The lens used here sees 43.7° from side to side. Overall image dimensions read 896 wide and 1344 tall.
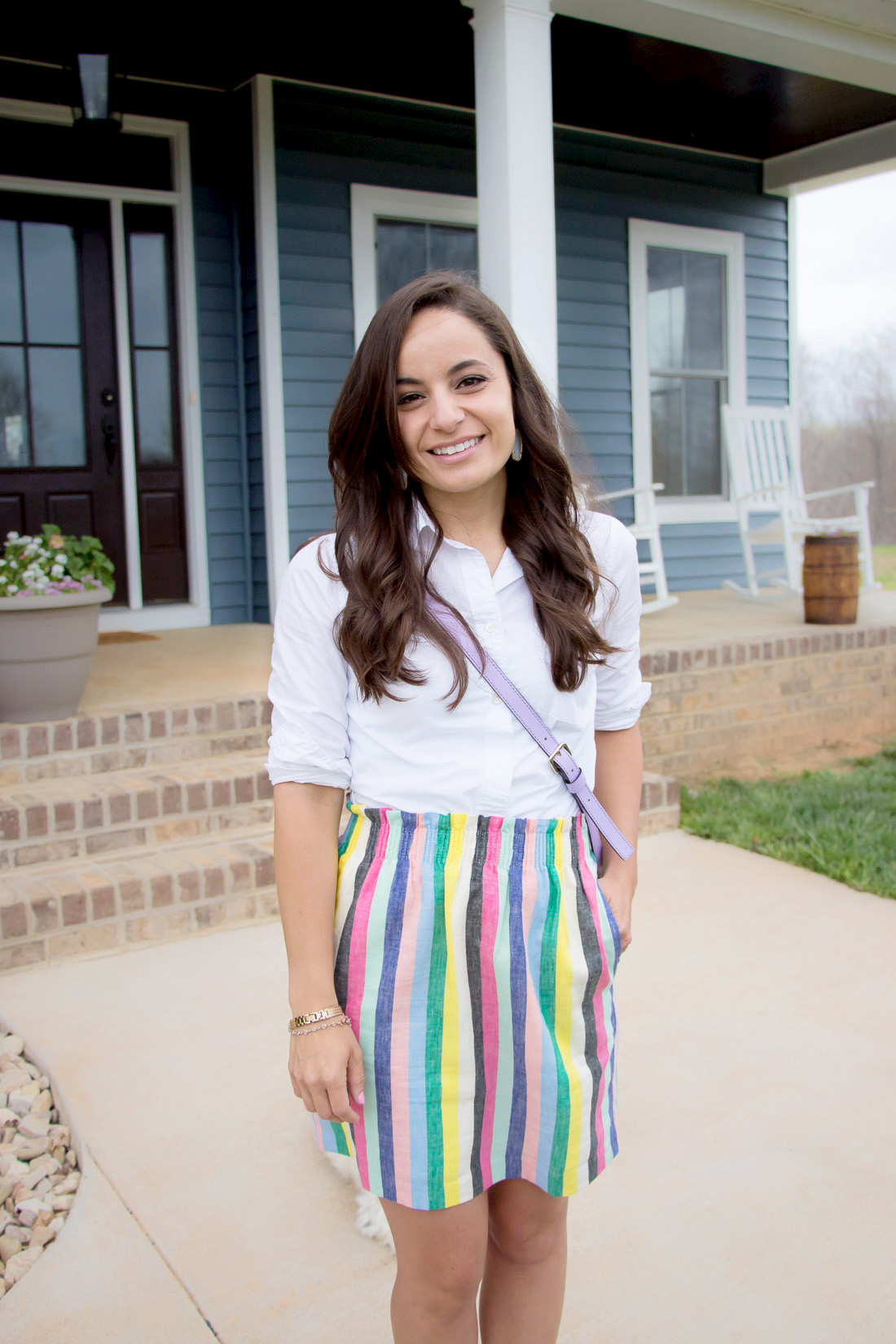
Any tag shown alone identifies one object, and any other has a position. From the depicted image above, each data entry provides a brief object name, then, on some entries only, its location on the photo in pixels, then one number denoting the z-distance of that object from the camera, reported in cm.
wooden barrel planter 529
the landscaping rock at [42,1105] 207
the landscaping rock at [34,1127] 199
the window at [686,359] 664
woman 109
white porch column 374
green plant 329
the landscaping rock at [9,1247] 172
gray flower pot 321
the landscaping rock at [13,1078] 213
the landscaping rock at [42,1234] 175
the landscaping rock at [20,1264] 166
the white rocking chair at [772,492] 607
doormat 511
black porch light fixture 438
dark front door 511
